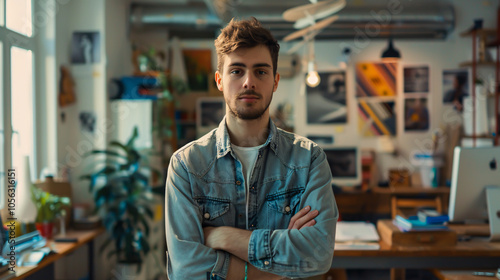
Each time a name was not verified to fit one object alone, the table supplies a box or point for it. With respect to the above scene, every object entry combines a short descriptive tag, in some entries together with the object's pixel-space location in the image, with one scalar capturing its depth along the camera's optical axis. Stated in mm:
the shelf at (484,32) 5117
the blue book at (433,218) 2545
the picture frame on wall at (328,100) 5707
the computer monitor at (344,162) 4230
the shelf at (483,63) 5137
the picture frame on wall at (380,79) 5656
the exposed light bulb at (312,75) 3488
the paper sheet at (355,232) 2594
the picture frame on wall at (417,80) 5617
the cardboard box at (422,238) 2500
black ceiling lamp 4926
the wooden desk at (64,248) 2521
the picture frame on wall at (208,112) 5887
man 1527
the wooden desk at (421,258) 2420
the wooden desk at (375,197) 5055
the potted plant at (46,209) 3172
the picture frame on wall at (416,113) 5609
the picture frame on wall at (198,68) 5871
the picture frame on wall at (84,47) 4207
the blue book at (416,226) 2508
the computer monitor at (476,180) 2572
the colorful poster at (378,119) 5637
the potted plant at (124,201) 3896
